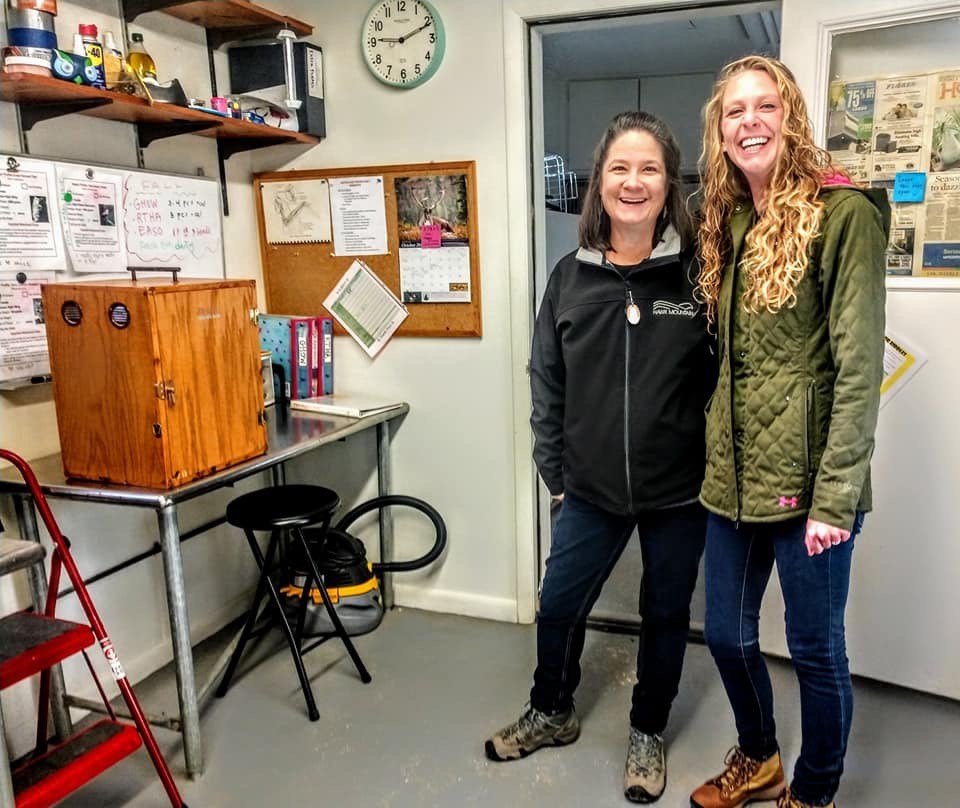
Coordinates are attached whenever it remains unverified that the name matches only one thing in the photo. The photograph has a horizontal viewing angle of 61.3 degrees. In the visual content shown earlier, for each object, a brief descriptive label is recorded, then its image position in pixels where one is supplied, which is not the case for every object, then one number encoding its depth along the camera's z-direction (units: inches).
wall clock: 102.7
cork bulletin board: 106.1
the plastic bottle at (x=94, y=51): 79.7
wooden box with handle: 71.9
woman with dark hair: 71.1
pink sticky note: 107.8
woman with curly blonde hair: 57.8
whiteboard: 80.7
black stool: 89.4
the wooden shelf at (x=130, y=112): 76.4
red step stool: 66.7
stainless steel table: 73.6
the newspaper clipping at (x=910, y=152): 84.2
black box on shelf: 105.0
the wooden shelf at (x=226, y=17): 92.2
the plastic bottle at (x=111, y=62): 82.4
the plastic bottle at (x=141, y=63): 86.8
